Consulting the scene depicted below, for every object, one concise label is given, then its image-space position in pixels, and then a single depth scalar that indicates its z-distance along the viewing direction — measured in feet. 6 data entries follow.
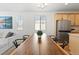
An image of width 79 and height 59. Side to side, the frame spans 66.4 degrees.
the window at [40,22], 12.63
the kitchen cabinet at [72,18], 11.73
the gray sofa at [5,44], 7.35
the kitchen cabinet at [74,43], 5.81
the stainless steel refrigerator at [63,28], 11.22
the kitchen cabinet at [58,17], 11.67
